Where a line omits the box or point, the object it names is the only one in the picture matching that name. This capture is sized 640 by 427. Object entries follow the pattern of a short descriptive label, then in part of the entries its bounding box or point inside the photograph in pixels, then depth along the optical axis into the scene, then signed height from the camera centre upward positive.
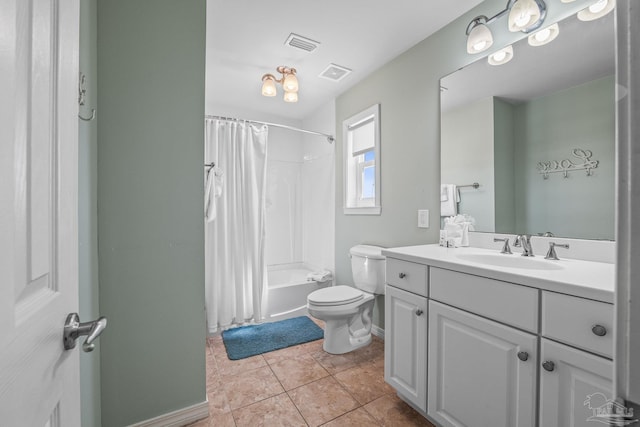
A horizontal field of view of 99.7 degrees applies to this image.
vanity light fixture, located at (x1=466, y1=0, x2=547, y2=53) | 1.31 +0.99
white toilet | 1.94 -0.68
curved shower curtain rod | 2.88 +0.80
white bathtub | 2.62 -0.86
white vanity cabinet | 0.81 -0.49
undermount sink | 1.21 -0.24
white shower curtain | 2.33 -0.16
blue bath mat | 2.10 -1.06
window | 2.58 +0.48
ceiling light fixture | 2.23 +1.08
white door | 0.33 +0.00
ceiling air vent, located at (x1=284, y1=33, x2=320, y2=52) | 1.88 +1.22
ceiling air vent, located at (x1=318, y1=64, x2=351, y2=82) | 2.28 +1.22
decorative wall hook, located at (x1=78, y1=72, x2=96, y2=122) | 0.90 +0.42
